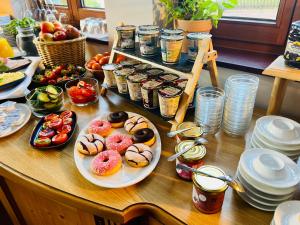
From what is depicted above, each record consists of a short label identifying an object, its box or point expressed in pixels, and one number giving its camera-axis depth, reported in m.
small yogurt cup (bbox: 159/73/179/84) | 0.85
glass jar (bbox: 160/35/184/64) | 0.73
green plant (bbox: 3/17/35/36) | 1.54
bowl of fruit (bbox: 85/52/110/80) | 1.18
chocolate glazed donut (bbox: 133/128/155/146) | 0.74
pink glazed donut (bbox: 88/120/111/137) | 0.80
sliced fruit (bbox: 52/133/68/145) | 0.77
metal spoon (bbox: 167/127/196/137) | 0.68
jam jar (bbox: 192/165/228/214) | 0.50
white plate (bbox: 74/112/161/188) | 0.62
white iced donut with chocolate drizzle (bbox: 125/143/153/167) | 0.67
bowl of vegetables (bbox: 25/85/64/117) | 0.92
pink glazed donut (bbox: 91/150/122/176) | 0.64
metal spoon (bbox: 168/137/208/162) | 0.59
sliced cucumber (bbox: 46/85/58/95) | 0.94
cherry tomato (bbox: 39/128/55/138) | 0.79
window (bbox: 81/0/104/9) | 1.68
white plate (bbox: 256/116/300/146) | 0.60
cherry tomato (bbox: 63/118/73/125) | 0.85
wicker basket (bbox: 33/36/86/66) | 1.20
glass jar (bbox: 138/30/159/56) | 0.80
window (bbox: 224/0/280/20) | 0.99
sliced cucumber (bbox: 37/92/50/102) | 0.91
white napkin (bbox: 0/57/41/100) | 1.01
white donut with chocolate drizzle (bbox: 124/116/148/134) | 0.81
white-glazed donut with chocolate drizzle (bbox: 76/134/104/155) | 0.72
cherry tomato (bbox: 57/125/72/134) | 0.81
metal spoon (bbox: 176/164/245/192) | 0.52
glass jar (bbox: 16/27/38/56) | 1.45
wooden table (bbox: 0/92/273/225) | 0.55
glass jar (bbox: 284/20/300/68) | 0.64
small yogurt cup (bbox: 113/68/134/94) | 0.91
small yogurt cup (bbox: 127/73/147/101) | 0.86
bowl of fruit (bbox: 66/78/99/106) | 0.99
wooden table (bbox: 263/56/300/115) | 0.66
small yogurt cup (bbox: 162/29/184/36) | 0.79
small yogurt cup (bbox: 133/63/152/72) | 0.94
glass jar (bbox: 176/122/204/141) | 0.67
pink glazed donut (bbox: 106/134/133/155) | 0.72
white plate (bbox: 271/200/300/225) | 0.44
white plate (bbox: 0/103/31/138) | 0.84
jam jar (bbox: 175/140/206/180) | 0.60
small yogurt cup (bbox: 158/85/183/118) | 0.75
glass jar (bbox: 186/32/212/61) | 0.75
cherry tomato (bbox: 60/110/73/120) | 0.89
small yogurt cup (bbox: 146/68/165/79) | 0.90
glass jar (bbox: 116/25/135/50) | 0.89
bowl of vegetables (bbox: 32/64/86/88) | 1.13
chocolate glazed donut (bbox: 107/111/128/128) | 0.85
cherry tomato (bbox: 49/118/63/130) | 0.83
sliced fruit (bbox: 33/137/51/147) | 0.76
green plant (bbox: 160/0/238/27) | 0.93
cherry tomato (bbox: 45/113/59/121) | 0.88
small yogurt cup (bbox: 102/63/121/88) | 0.98
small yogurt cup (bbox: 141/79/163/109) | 0.81
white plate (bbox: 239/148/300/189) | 0.50
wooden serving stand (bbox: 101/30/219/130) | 0.71
